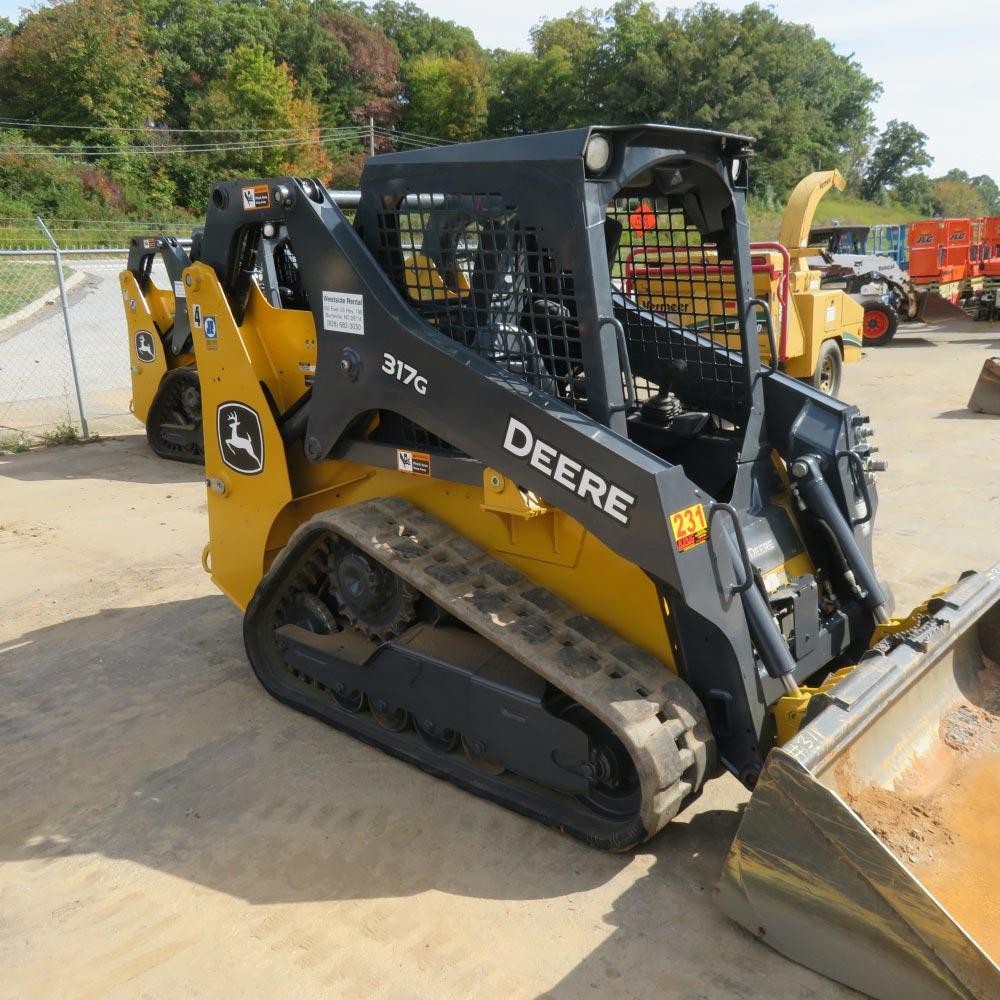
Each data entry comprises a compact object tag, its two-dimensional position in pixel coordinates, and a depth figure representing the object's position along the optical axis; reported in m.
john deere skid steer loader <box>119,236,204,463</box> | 9.29
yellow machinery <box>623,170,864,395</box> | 9.59
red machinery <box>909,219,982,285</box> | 20.34
